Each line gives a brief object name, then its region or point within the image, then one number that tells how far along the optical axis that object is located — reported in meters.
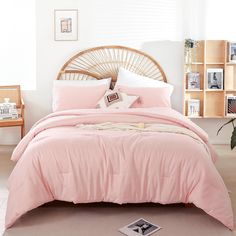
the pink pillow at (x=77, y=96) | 4.66
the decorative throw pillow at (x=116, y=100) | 4.54
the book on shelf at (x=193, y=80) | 5.27
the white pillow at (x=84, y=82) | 4.88
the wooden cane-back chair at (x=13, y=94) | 5.25
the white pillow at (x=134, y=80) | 4.96
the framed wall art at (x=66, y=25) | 5.29
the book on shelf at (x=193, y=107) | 5.27
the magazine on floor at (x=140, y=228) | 2.69
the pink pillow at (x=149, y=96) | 4.67
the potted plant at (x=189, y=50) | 5.11
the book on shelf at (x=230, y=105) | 5.25
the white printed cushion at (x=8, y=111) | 4.89
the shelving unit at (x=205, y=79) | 5.23
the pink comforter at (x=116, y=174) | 2.91
